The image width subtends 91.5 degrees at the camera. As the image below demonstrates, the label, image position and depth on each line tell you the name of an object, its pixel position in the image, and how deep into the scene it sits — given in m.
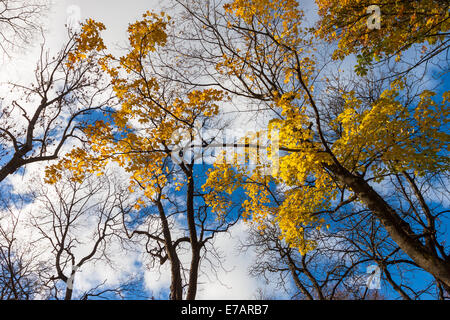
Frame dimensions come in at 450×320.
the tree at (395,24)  3.57
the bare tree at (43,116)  7.27
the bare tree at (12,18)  6.36
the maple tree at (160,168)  5.58
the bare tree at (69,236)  10.62
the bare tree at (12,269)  8.64
